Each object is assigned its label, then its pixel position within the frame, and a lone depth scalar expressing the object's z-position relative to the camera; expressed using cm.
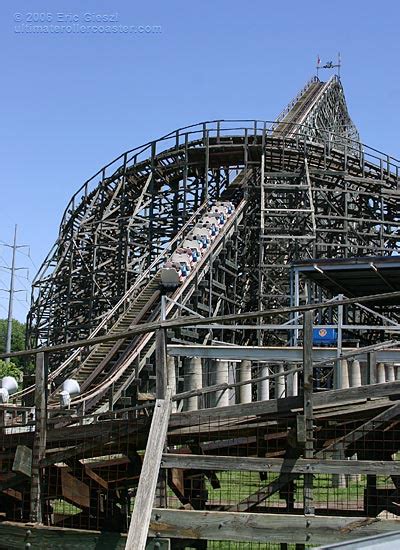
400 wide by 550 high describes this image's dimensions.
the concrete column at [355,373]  1620
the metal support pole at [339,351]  1422
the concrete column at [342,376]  1427
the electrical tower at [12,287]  5642
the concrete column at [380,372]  1617
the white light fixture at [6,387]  1538
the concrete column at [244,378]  1766
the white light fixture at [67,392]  1530
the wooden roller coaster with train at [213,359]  697
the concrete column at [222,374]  1762
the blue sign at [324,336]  1684
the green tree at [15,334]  9036
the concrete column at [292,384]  1746
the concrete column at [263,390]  1755
